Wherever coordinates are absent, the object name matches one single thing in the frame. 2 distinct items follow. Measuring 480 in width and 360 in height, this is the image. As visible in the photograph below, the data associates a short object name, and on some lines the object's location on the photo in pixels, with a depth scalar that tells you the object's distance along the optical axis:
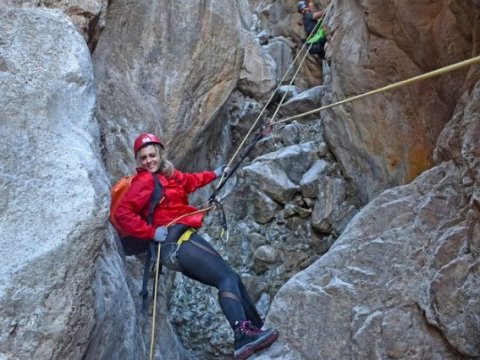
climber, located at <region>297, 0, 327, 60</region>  12.73
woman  4.84
